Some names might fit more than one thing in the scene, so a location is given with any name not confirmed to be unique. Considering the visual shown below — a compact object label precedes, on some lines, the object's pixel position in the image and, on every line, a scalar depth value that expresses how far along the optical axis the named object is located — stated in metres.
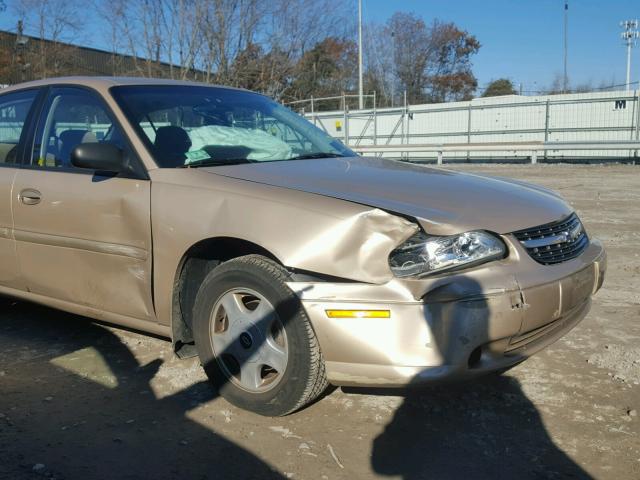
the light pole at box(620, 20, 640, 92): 54.25
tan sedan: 2.66
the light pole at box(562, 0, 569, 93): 45.71
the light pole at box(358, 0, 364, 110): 30.62
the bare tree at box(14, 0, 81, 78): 24.19
